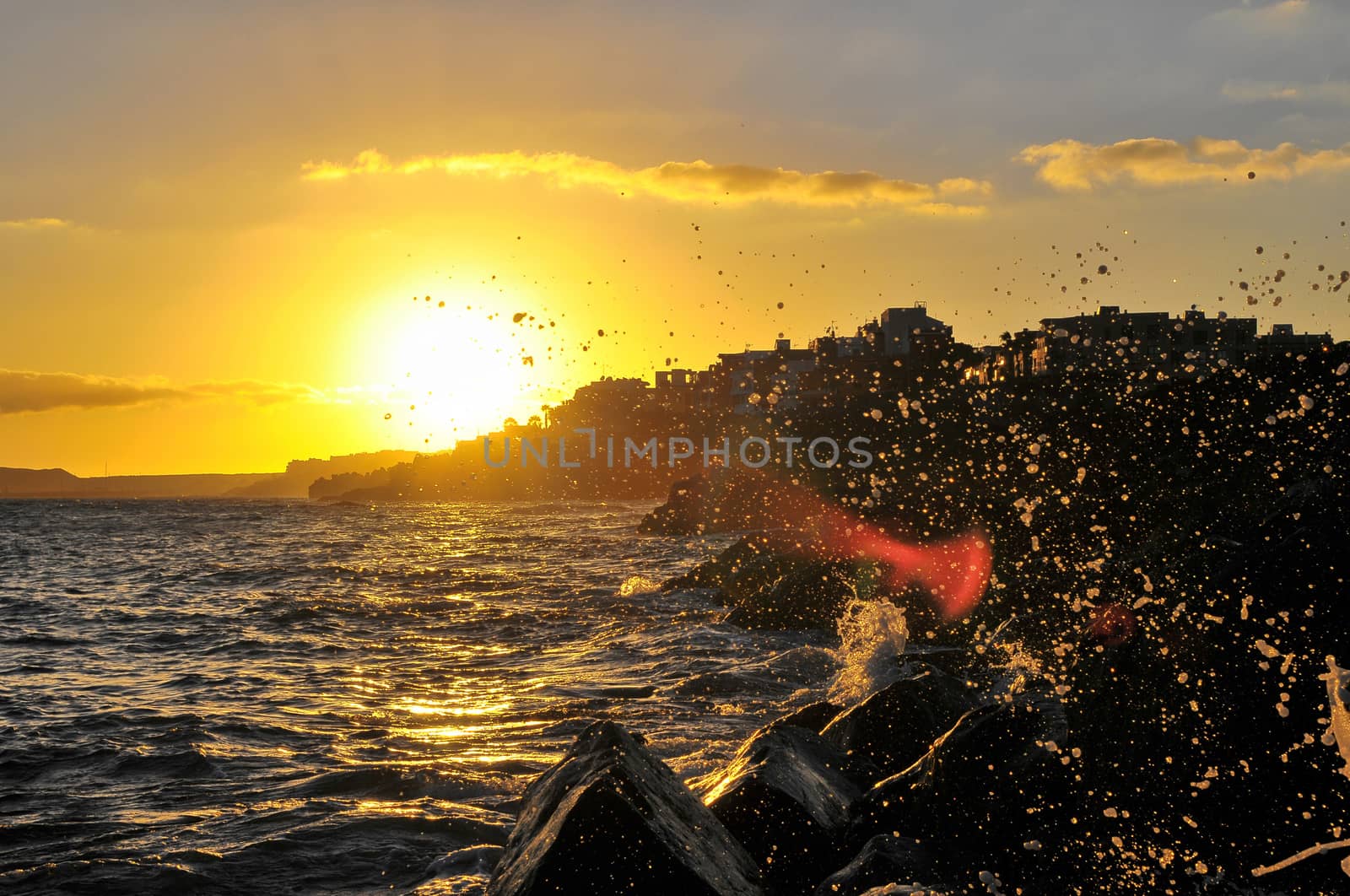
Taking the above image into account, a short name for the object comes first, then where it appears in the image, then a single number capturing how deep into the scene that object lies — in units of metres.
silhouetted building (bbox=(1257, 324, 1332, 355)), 58.19
